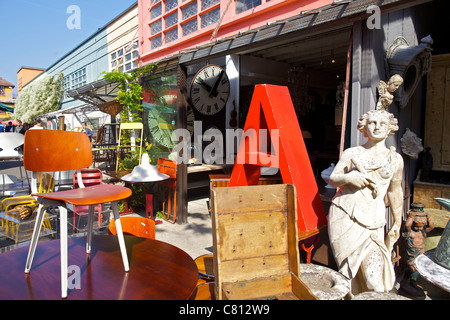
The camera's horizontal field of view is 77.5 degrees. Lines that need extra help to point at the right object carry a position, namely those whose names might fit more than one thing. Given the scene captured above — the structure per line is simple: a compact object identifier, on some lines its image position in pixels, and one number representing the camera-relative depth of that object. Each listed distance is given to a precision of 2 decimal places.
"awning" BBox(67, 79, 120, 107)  8.45
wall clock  6.14
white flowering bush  22.87
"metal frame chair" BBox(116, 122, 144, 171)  6.29
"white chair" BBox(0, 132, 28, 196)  5.41
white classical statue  2.37
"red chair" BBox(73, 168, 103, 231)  4.48
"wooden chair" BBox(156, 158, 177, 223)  5.18
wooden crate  1.79
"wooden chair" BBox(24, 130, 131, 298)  1.48
